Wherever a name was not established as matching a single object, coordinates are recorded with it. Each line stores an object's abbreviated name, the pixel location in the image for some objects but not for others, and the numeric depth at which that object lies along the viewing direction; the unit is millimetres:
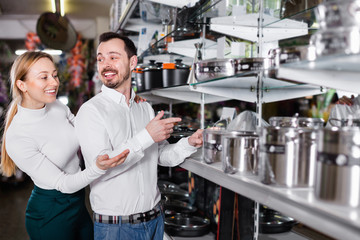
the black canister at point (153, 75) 2234
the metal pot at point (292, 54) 883
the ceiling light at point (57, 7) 5906
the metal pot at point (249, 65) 1169
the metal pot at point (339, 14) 713
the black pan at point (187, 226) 1901
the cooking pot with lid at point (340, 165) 722
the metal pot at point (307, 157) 916
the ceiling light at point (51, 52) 8359
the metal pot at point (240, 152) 1128
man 1565
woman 1697
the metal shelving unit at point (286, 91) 715
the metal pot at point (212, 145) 1365
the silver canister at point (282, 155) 917
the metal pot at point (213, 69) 1268
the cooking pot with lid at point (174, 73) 2100
